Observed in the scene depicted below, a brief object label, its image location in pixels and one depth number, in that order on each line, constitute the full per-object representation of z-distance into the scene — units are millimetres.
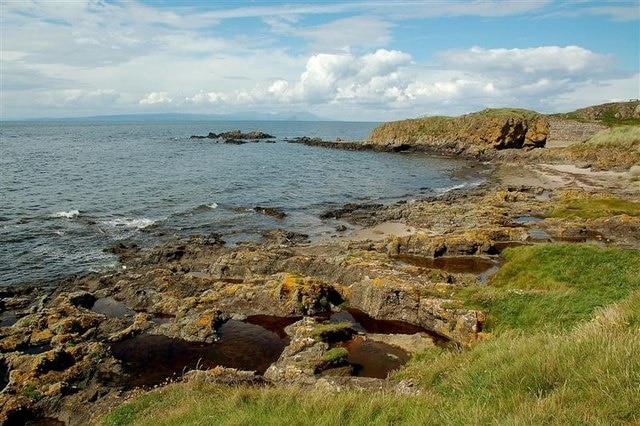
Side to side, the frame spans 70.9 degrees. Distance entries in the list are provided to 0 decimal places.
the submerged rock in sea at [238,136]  179862
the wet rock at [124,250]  36156
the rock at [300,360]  17422
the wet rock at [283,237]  40844
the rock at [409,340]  19359
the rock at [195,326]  21938
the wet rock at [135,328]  21969
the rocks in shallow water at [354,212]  51438
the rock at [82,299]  26438
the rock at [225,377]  15578
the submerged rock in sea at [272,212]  53000
